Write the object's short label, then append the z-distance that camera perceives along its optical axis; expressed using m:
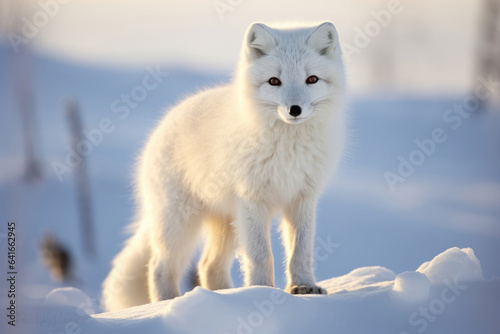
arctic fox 7.01
